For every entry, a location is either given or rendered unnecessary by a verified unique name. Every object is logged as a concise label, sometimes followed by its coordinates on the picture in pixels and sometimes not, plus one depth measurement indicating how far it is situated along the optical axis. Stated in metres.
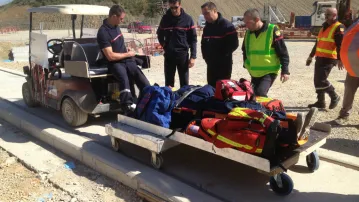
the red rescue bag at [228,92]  3.89
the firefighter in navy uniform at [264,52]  4.72
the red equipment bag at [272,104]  3.85
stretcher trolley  3.14
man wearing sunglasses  5.70
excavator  25.31
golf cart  5.41
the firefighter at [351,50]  2.62
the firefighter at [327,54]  6.10
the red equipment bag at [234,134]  3.13
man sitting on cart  5.05
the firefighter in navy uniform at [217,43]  5.27
